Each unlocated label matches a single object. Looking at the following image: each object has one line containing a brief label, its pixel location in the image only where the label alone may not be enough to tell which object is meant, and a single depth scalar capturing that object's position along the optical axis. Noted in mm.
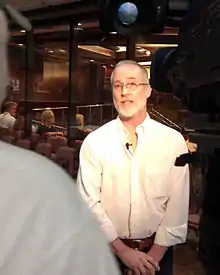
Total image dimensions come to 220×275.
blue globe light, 1162
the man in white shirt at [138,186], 1059
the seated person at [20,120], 3246
